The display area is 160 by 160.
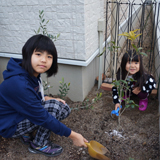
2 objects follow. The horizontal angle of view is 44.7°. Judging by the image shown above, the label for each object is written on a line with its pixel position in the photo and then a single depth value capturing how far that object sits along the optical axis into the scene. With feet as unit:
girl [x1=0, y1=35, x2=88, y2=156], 5.09
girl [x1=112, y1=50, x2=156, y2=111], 7.88
